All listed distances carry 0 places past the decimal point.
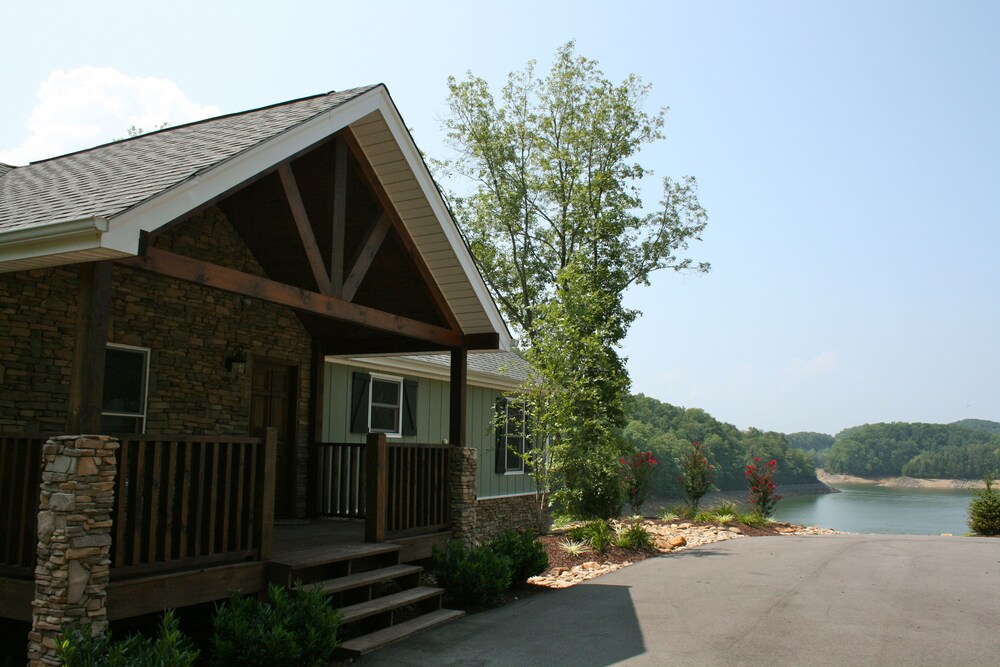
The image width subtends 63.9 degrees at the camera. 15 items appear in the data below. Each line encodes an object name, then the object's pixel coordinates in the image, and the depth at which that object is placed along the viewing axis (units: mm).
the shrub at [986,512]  14453
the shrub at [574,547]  11166
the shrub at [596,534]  11234
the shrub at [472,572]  7723
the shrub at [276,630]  5137
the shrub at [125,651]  4449
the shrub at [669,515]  15750
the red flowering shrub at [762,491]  16219
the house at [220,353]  5105
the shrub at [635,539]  11672
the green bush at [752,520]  15320
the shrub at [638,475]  16391
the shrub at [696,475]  17016
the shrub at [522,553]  8578
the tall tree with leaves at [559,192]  24734
